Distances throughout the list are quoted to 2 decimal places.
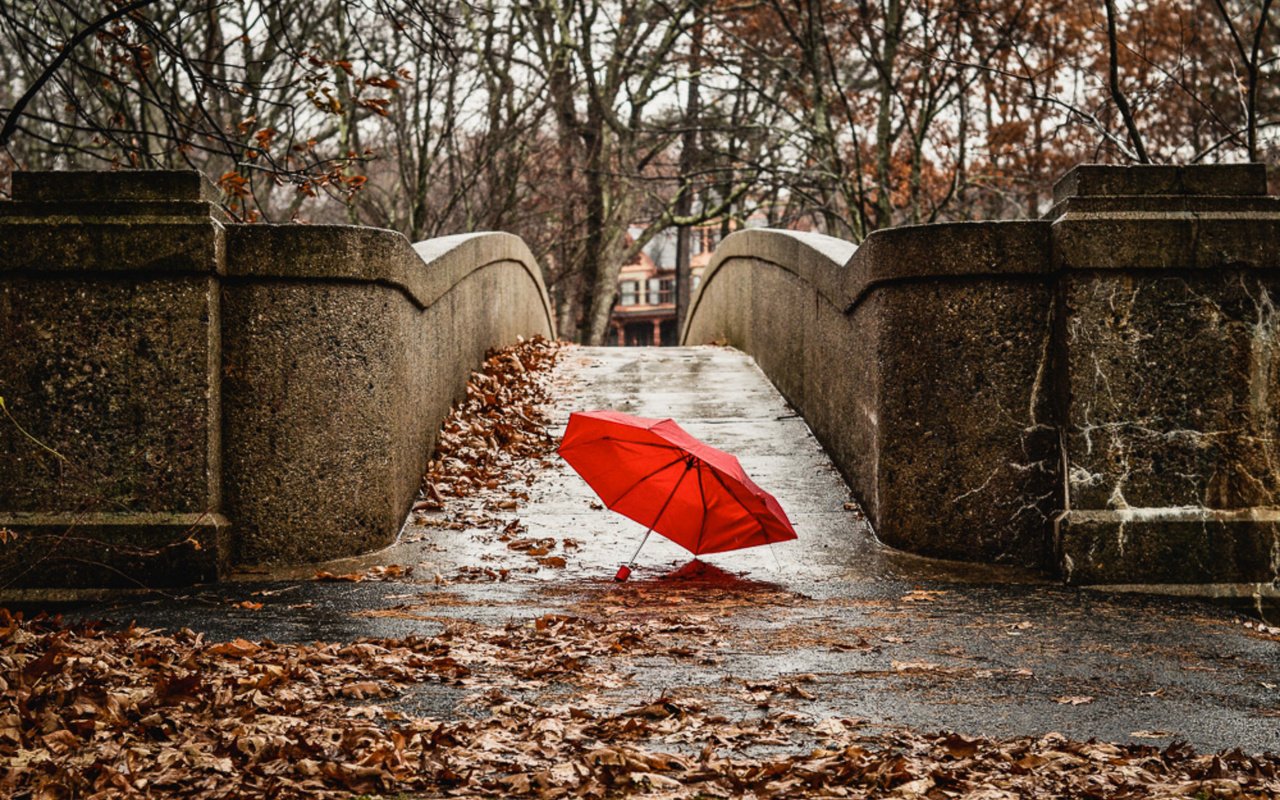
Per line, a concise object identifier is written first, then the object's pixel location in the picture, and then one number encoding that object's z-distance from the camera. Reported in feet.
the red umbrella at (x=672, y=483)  18.53
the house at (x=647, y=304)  203.82
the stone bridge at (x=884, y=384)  18.83
